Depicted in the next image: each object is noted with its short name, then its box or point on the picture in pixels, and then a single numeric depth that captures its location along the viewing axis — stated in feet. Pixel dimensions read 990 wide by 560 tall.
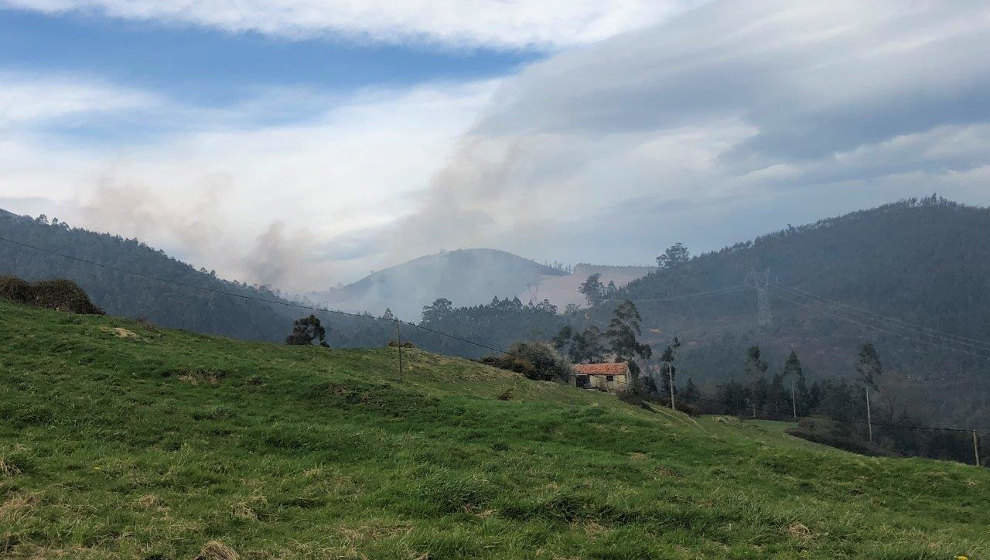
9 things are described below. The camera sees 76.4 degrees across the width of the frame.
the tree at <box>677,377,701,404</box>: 440.17
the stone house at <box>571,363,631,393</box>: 359.46
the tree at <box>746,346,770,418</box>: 435.94
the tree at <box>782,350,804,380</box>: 436.93
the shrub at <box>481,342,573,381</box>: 289.53
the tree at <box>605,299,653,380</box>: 468.34
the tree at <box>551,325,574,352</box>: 486.79
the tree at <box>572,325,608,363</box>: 492.95
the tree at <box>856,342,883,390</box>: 441.27
